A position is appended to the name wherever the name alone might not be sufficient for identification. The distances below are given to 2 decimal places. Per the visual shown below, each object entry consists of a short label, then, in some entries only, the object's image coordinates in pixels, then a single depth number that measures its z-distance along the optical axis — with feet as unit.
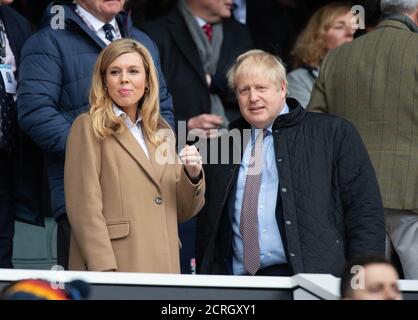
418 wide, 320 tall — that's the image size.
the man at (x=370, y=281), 35.86
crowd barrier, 37.45
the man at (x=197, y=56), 58.03
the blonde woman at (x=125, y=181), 43.29
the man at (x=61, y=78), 47.60
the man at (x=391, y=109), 47.78
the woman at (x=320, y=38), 57.88
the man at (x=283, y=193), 44.32
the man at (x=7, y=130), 49.52
